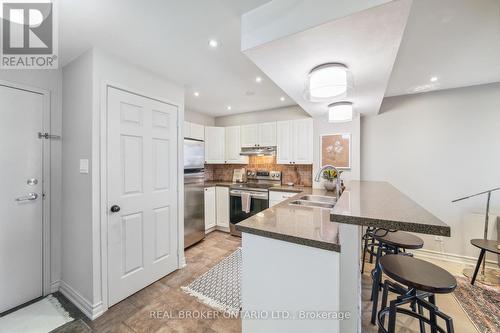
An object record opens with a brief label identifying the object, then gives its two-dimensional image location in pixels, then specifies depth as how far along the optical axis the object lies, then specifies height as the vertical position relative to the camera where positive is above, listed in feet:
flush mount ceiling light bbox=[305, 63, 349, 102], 4.64 +2.01
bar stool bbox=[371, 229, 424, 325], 5.47 -2.27
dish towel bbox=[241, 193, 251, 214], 11.80 -2.14
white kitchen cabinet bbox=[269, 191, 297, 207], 10.99 -1.67
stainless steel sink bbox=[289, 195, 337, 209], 7.57 -1.41
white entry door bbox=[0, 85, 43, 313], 6.13 -0.97
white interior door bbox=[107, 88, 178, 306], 6.40 -0.92
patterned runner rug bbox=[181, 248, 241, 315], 6.48 -4.45
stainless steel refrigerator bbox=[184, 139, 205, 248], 10.20 -1.42
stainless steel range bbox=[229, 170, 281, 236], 11.64 -1.72
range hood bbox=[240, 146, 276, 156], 12.80 +1.00
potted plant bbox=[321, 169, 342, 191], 10.33 -0.70
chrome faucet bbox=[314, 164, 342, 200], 7.15 -0.76
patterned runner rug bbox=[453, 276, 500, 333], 5.75 -4.57
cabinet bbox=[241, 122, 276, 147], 12.79 +2.10
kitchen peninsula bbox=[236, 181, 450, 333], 3.43 -1.92
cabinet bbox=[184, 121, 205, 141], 11.62 +2.23
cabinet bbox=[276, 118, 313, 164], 11.76 +1.51
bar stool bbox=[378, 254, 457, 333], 3.80 -2.30
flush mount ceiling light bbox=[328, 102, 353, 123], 7.59 +2.11
